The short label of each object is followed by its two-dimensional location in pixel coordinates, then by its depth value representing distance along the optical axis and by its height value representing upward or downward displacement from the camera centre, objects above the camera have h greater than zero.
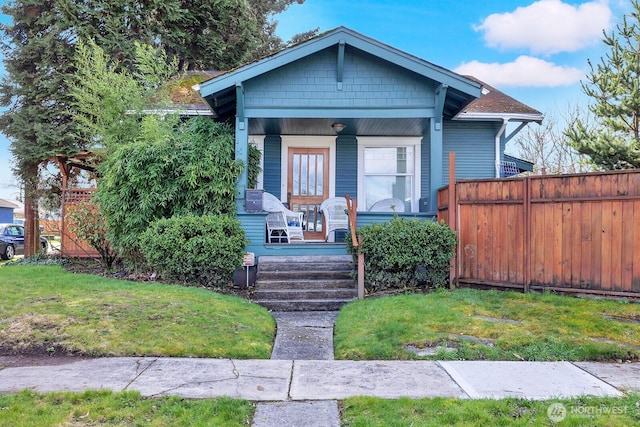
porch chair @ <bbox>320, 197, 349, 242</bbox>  9.34 +0.09
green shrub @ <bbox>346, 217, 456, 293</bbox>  6.94 -0.58
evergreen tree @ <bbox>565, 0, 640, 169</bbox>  12.41 +3.68
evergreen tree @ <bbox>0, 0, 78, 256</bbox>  13.57 +4.25
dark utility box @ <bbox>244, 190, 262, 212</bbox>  8.12 +0.32
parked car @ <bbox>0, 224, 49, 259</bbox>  17.13 -1.01
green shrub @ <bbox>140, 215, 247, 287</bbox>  7.11 -0.53
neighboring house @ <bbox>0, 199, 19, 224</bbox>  40.47 +0.59
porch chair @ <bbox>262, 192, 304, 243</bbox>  8.93 -0.05
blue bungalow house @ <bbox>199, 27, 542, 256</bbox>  8.09 +2.06
